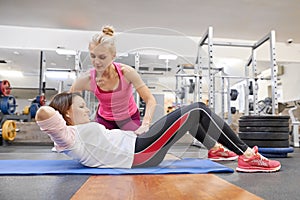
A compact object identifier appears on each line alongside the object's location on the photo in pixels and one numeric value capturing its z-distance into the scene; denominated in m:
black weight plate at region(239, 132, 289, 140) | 2.07
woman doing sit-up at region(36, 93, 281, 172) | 1.24
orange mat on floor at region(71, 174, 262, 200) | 0.85
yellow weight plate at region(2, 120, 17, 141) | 3.39
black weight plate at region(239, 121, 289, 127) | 2.09
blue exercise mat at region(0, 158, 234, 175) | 1.26
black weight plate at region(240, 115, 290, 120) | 2.10
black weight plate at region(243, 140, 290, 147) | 2.08
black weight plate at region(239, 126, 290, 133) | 2.08
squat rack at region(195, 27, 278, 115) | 2.45
